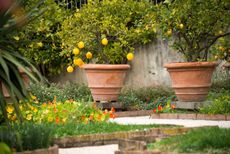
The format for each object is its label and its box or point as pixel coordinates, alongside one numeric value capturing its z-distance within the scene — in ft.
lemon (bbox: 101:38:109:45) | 42.73
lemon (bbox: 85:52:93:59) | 42.66
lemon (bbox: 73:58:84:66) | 42.78
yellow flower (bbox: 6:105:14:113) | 25.87
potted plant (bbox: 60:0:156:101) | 41.47
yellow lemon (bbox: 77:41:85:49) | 42.70
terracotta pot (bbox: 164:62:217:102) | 39.06
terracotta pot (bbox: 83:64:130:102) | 41.22
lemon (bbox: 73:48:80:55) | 43.06
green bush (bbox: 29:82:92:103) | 44.11
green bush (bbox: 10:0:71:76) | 51.80
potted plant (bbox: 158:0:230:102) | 39.27
